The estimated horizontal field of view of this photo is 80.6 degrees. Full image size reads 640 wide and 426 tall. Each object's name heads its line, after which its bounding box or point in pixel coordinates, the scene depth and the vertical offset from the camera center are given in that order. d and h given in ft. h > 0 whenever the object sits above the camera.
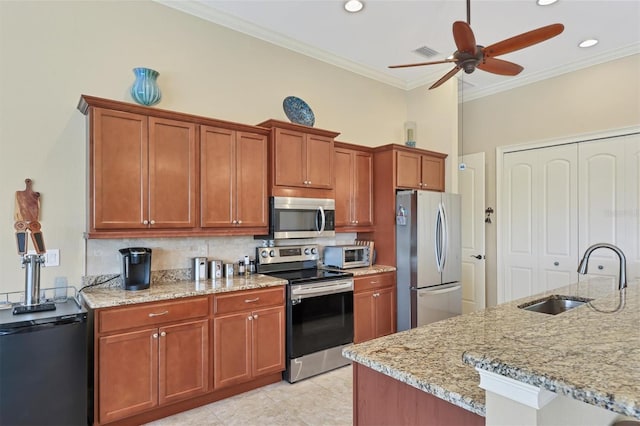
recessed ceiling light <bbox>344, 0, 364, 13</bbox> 10.52 +5.97
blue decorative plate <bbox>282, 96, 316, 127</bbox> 12.63 +3.57
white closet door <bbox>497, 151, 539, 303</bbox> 15.20 -0.47
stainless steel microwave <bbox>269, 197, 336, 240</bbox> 11.46 -0.03
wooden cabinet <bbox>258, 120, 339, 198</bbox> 11.43 +1.77
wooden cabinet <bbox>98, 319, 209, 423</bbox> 7.95 -3.40
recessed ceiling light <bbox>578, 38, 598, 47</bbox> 12.51 +5.81
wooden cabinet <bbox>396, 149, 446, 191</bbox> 14.15 +1.81
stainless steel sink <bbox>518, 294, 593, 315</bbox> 7.01 -1.66
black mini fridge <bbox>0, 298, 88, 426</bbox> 6.80 -2.84
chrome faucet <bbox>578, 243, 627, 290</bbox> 6.43 -0.88
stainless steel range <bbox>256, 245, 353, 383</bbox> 10.69 -2.88
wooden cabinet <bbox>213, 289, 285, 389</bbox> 9.48 -3.30
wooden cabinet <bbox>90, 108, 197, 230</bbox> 8.61 +1.10
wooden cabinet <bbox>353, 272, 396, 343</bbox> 12.49 -3.09
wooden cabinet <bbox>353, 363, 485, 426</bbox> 3.75 -2.07
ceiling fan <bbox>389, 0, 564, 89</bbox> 7.27 +3.51
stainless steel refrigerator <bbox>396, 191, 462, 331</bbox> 13.21 -1.48
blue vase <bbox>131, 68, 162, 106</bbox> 9.70 +3.33
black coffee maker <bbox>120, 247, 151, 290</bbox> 9.07 -1.24
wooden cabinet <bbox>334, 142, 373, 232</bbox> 13.61 +1.08
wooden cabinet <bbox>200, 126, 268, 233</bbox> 10.19 +1.06
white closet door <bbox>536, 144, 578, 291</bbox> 14.08 -0.02
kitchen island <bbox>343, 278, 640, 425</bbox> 2.45 -1.16
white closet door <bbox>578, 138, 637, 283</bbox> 12.95 +0.53
